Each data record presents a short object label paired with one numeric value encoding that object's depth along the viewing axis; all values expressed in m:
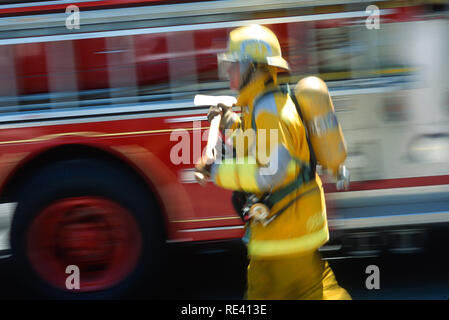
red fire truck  7.82
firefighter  4.39
